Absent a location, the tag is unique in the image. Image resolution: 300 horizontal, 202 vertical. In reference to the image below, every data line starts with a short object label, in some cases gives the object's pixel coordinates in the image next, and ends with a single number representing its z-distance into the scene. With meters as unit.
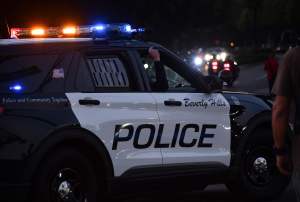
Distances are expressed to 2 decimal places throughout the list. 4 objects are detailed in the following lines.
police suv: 9.48
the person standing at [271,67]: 36.41
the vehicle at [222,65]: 49.46
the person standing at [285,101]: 6.62
